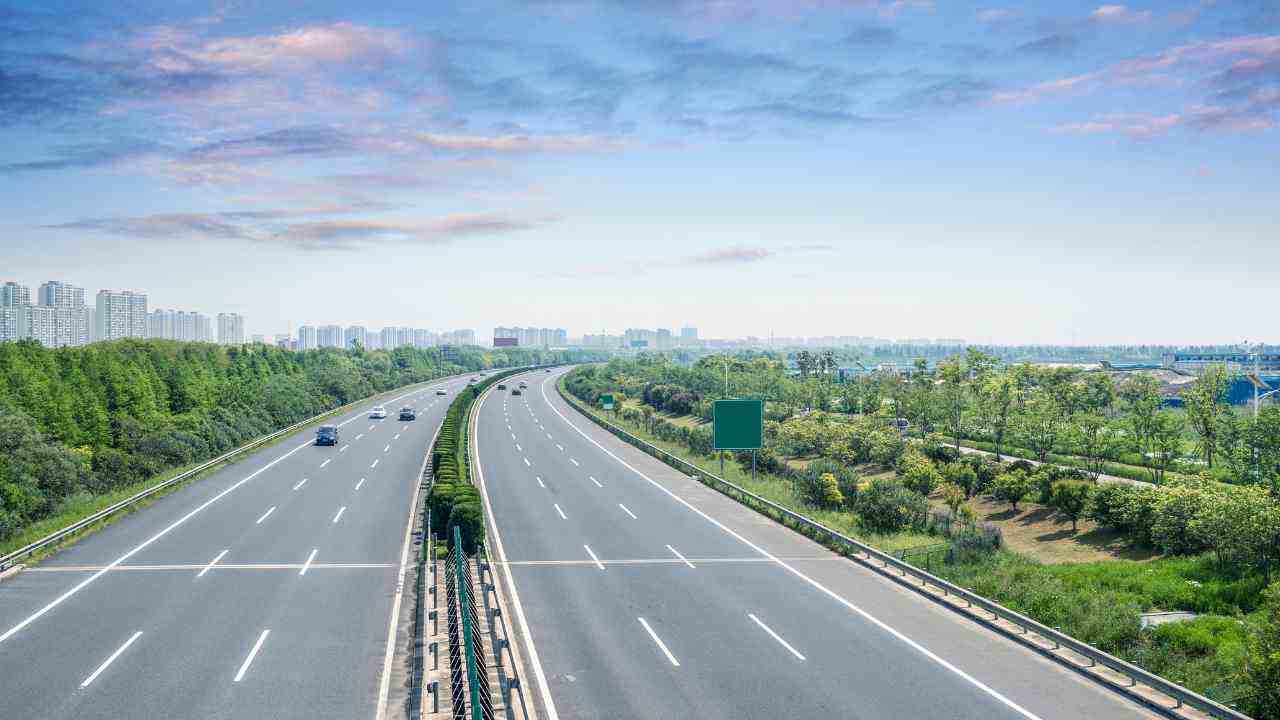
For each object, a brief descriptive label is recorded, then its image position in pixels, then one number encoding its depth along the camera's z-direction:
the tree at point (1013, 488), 40.12
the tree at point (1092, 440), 48.03
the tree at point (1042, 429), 53.06
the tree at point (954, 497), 40.54
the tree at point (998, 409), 56.57
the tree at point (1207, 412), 49.00
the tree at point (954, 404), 61.88
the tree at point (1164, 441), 45.00
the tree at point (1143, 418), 46.91
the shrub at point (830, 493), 35.47
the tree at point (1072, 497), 36.09
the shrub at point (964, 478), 44.78
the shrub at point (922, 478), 44.94
